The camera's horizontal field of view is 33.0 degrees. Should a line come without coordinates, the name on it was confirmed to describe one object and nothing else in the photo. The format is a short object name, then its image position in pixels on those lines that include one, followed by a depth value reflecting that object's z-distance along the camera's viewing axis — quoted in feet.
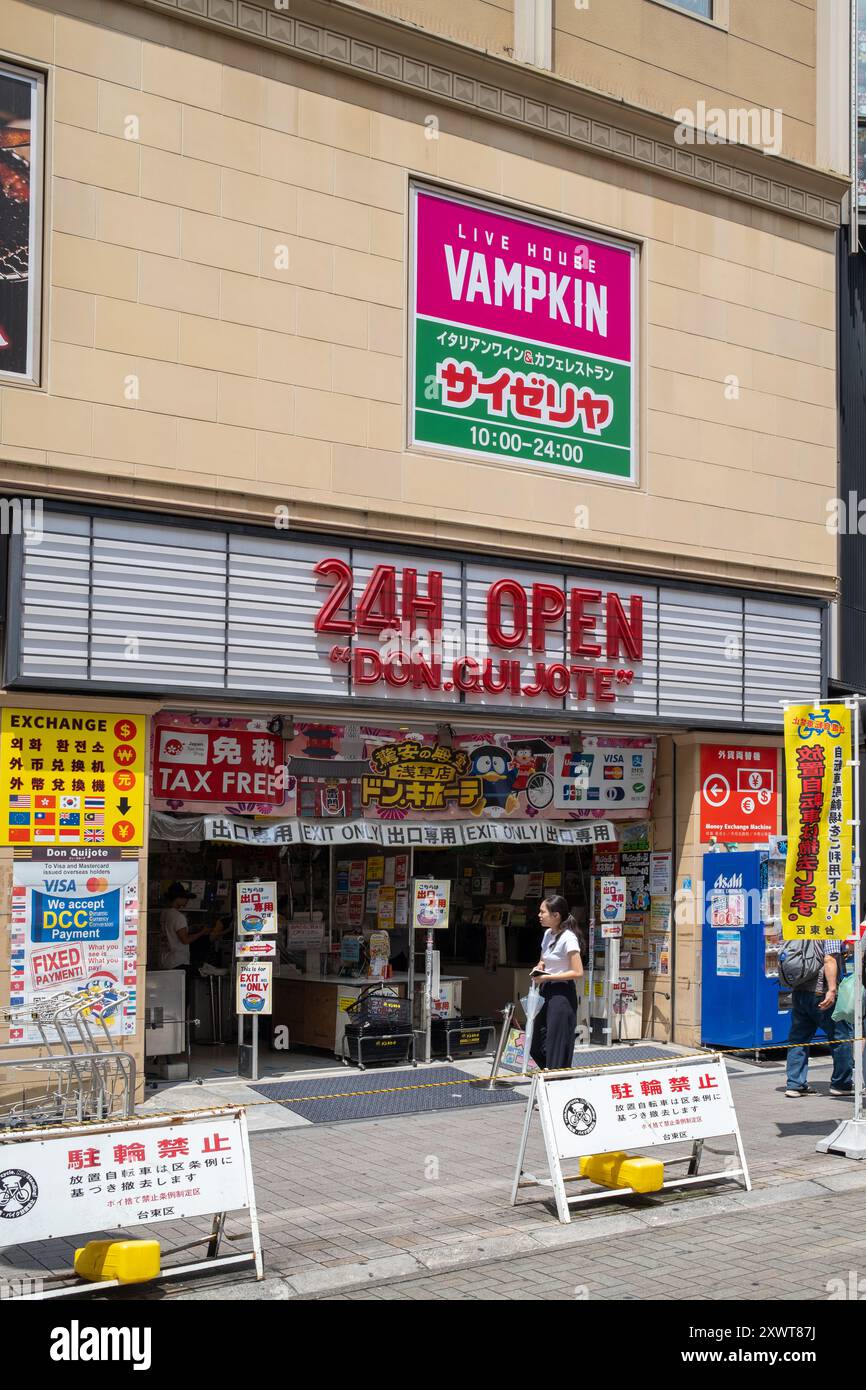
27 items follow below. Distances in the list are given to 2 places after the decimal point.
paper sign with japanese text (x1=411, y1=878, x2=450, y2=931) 49.57
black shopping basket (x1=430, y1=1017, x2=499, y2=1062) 50.19
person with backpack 42.91
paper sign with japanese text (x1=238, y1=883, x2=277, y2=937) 46.42
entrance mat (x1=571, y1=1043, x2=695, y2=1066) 50.06
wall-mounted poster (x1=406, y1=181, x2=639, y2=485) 48.11
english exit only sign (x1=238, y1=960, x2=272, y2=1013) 45.39
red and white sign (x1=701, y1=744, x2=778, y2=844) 54.80
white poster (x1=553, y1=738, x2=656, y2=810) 52.95
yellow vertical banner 38.14
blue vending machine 51.98
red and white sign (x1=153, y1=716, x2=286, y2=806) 44.86
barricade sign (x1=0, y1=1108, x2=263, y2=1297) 23.99
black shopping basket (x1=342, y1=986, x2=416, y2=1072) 48.21
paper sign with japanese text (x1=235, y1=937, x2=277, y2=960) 45.55
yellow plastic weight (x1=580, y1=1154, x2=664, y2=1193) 30.89
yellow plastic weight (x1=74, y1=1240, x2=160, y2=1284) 24.41
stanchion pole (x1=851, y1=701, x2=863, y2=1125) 37.06
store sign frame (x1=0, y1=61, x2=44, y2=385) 39.91
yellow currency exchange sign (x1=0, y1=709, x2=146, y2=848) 40.14
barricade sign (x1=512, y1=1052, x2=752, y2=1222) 30.07
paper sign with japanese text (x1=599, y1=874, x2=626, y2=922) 53.98
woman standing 36.14
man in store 51.11
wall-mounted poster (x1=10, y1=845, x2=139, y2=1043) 39.83
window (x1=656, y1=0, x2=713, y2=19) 55.98
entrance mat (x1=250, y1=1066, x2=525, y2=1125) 42.52
